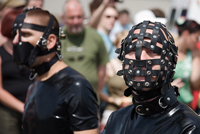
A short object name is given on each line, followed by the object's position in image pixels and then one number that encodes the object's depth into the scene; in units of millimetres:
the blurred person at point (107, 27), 10833
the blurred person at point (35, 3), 9635
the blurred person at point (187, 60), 8839
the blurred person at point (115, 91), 9131
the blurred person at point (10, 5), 9728
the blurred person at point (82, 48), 8802
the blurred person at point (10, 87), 7496
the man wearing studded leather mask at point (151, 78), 3556
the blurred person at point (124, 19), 18988
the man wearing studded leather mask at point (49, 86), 4876
